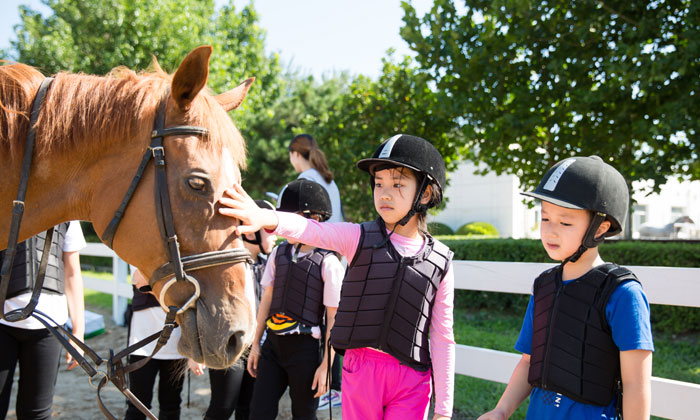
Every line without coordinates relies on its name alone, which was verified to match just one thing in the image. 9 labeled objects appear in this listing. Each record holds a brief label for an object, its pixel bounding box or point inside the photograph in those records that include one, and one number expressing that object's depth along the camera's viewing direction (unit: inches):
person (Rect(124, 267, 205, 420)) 115.9
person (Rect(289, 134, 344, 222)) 164.6
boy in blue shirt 62.2
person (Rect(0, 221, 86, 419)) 96.5
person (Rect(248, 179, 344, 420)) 112.3
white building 980.6
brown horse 63.9
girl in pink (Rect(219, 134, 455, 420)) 81.1
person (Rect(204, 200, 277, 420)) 115.3
